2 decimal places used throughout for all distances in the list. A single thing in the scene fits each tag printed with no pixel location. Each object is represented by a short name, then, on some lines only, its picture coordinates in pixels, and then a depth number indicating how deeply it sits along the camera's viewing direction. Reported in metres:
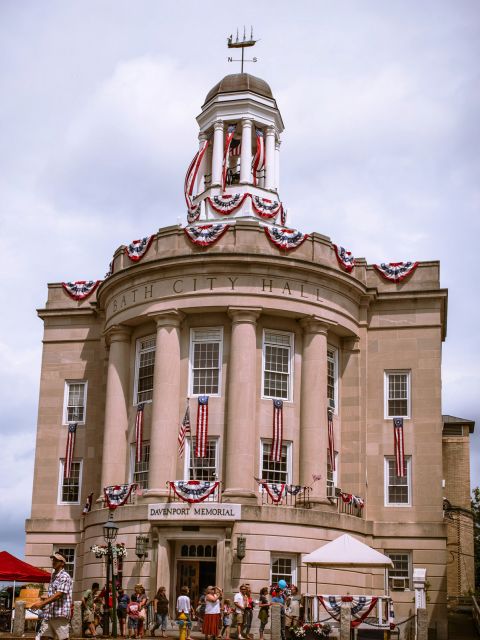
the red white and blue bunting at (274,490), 38.16
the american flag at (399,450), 41.81
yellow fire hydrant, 29.38
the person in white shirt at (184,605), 32.94
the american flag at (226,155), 47.40
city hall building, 37.88
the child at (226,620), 33.06
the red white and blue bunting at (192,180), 48.00
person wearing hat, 16.69
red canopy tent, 35.62
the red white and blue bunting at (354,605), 30.25
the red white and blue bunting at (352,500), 40.81
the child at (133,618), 32.75
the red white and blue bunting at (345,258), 42.44
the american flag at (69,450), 45.00
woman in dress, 30.47
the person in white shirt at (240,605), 32.53
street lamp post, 31.25
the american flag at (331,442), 41.31
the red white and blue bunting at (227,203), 45.94
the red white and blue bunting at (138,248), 41.97
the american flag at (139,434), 40.75
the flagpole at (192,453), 39.59
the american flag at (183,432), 39.19
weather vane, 52.22
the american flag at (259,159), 47.56
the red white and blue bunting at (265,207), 46.31
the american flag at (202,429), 39.41
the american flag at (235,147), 49.34
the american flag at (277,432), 39.53
